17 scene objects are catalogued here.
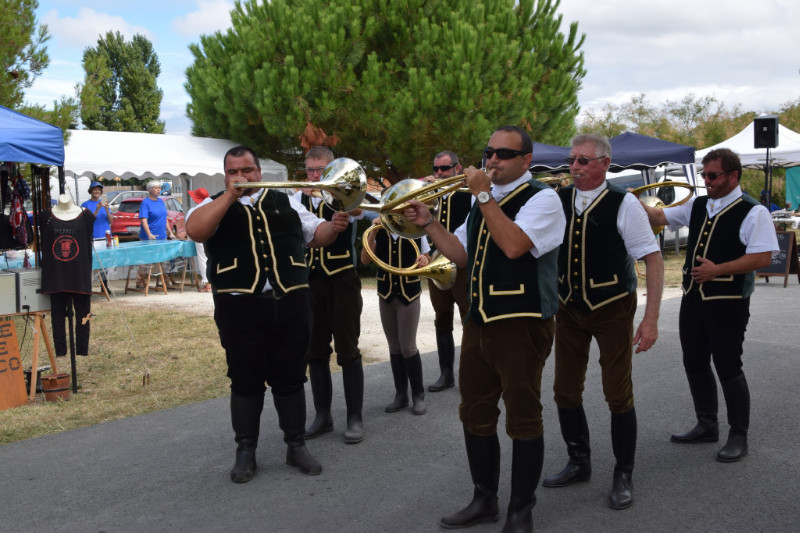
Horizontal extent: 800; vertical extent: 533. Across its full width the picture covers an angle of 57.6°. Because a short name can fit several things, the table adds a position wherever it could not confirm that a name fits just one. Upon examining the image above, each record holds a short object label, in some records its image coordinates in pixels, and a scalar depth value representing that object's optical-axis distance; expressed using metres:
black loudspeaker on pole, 14.62
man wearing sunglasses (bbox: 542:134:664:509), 3.77
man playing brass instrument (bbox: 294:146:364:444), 4.94
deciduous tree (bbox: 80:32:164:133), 37.53
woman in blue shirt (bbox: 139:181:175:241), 14.31
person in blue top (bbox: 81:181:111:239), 13.11
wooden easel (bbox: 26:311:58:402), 6.48
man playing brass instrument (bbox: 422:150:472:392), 5.54
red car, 17.52
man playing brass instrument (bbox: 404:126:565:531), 3.25
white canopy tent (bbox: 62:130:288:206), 14.77
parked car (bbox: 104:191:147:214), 26.05
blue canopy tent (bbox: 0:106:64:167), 6.40
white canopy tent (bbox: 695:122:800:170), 17.86
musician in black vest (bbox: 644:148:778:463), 4.33
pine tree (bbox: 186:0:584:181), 13.86
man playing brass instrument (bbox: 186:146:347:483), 4.07
